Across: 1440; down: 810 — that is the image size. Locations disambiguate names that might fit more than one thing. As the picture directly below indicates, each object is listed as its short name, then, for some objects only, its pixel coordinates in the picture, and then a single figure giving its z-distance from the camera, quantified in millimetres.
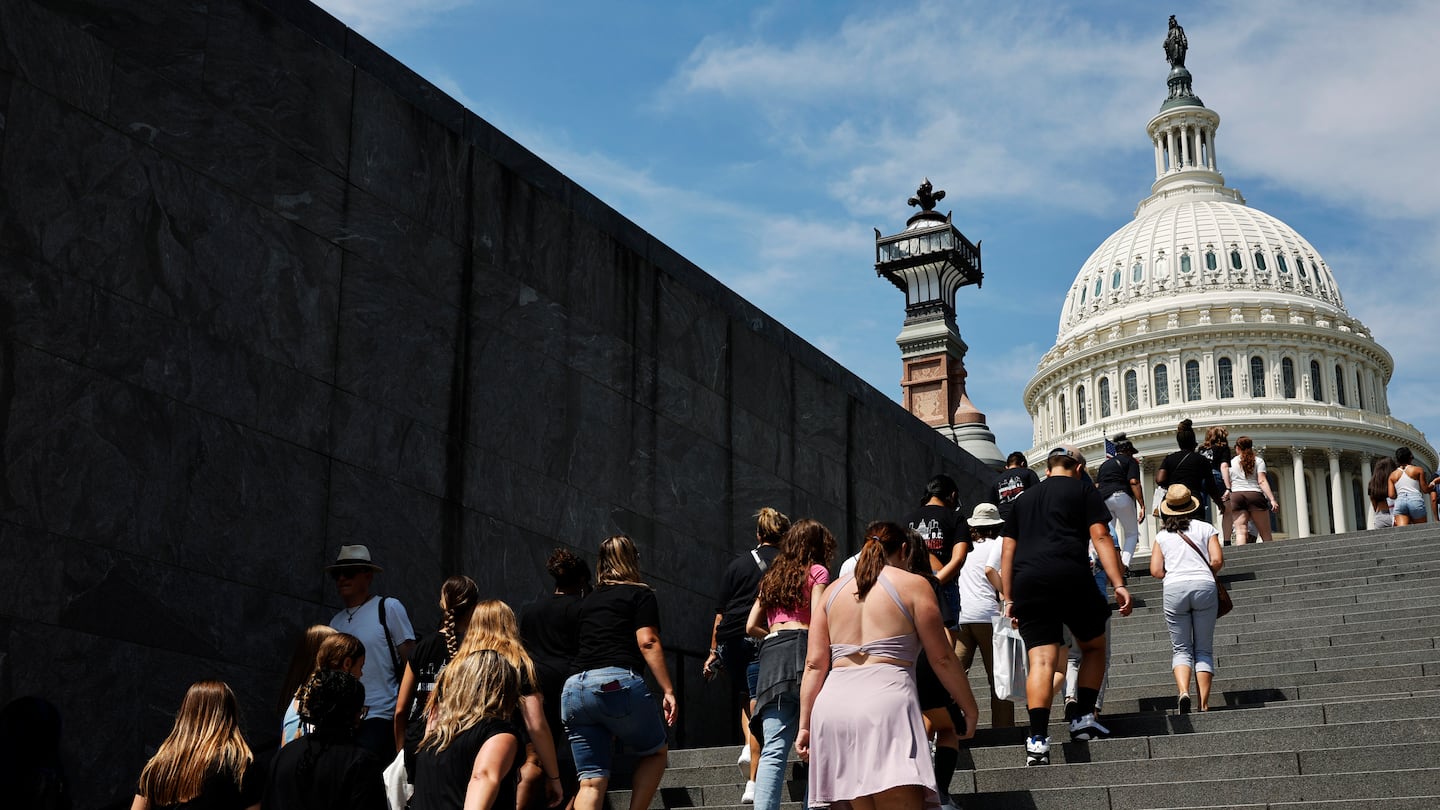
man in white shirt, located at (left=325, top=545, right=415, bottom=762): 7480
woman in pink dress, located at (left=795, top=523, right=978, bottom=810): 5930
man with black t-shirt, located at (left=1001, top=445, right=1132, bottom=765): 8094
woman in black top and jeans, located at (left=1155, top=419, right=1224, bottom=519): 16359
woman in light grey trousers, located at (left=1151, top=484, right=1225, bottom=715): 9672
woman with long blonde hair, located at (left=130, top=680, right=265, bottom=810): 5363
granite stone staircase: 7305
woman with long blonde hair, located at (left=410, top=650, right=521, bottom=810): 5680
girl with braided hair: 6977
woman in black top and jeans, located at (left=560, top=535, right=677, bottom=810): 7211
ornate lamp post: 33125
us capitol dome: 103562
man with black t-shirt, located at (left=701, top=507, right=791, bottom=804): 8547
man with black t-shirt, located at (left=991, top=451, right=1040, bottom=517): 12680
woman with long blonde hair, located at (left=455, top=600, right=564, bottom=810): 6000
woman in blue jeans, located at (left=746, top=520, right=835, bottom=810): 7352
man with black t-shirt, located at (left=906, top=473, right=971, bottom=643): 9805
